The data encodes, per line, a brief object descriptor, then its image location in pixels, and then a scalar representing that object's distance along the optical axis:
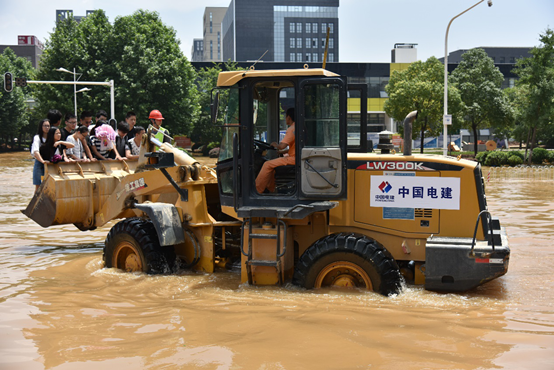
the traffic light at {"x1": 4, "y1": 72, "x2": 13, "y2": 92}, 32.40
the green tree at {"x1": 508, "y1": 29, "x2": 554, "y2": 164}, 41.41
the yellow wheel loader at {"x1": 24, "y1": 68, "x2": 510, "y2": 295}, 7.10
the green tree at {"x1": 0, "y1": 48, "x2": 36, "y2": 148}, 67.81
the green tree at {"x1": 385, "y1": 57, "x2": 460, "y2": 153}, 50.31
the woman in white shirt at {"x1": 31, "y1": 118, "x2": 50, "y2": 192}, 10.38
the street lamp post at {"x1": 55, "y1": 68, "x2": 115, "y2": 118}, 39.31
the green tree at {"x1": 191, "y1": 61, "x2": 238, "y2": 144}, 64.44
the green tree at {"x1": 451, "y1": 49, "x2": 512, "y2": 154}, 51.03
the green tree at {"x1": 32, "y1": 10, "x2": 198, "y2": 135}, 47.22
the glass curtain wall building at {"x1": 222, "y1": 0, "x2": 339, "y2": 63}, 147.75
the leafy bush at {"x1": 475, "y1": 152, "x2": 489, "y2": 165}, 40.62
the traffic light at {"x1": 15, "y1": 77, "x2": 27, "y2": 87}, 34.53
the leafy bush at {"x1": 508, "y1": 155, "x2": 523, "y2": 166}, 39.74
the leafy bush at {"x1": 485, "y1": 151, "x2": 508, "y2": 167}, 39.78
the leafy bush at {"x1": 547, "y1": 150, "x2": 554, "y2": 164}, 41.56
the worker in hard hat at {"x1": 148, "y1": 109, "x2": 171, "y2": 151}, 9.20
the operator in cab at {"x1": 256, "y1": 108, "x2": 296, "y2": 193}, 7.64
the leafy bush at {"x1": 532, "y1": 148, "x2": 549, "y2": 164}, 41.09
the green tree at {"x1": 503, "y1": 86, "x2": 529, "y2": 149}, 44.06
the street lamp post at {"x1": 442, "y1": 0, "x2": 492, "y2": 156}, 31.26
